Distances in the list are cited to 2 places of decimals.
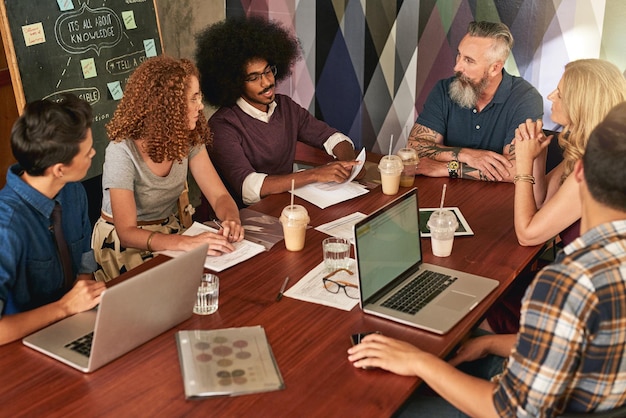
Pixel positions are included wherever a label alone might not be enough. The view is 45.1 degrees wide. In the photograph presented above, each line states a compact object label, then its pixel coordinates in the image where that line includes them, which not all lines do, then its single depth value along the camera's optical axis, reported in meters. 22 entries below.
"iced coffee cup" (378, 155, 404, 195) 2.73
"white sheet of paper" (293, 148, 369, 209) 2.68
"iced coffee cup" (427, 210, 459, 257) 2.23
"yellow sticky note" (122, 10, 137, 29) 3.51
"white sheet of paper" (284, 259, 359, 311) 1.96
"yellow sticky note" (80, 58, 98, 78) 3.32
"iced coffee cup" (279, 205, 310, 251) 2.24
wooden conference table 1.53
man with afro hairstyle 3.00
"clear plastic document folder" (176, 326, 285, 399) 1.58
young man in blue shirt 1.87
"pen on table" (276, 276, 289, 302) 1.98
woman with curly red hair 2.53
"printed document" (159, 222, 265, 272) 2.16
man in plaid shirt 1.30
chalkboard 3.03
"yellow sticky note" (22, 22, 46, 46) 3.04
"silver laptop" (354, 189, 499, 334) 1.88
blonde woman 2.29
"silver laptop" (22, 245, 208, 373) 1.58
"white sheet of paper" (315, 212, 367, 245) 2.39
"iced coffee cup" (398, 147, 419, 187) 2.85
